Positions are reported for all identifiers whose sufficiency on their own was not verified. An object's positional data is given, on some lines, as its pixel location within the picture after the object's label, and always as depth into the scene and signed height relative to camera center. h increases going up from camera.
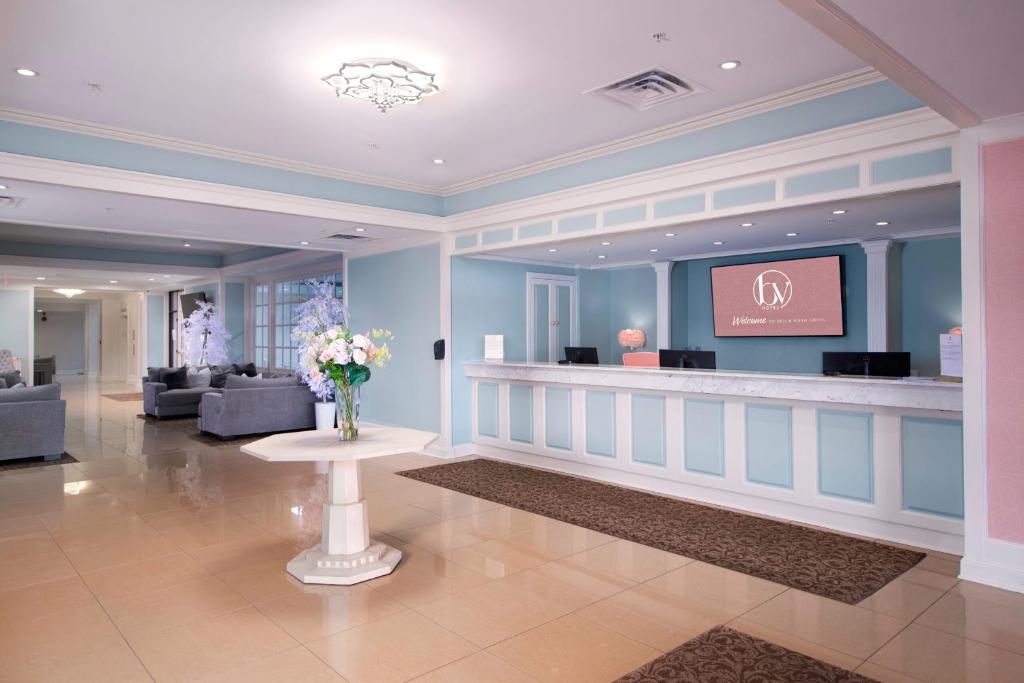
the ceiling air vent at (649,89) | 4.10 +1.66
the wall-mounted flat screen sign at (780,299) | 7.36 +0.50
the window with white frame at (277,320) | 11.16 +0.52
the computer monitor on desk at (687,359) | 5.90 -0.16
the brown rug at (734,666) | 2.48 -1.28
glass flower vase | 3.75 -0.39
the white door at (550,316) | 8.15 +0.36
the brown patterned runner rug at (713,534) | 3.56 -1.27
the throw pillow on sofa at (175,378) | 10.72 -0.46
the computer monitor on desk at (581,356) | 7.54 -0.15
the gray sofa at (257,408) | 8.22 -0.78
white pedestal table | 3.49 -0.96
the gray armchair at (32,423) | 6.61 -0.73
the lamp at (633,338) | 9.16 +0.06
